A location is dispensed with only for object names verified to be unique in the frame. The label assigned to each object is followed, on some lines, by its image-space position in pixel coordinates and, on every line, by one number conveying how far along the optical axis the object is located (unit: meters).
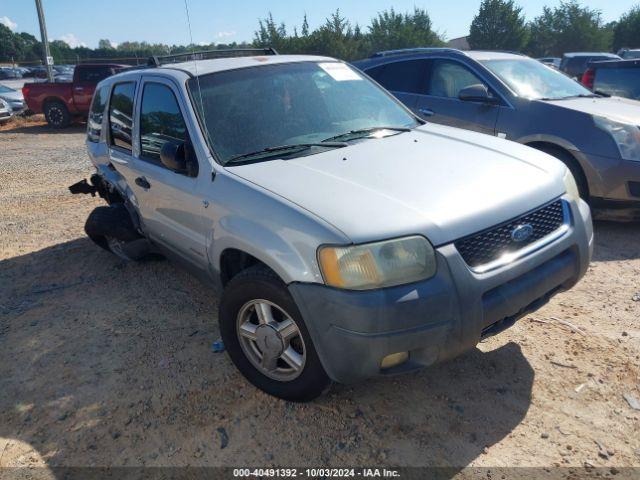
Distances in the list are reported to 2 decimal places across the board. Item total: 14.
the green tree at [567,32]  42.47
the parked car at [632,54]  18.04
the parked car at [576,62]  20.31
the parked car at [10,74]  42.31
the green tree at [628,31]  40.69
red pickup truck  15.33
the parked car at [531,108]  4.82
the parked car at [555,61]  26.34
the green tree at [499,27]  39.91
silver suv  2.30
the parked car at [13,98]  18.20
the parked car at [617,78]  7.29
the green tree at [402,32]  35.66
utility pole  19.38
